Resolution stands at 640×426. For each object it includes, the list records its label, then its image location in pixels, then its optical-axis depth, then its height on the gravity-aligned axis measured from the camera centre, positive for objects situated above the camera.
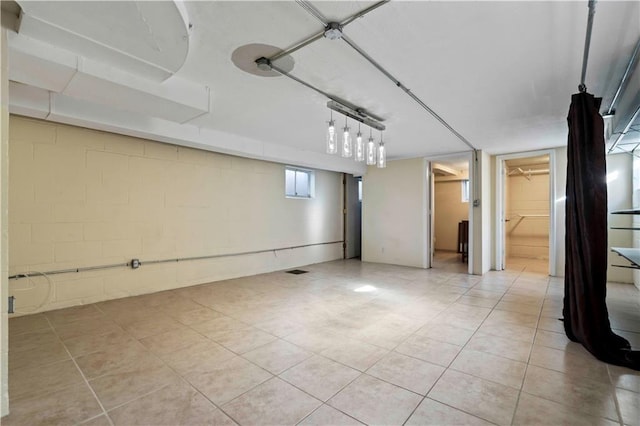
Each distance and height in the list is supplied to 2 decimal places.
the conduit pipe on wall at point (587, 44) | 1.60 +1.14
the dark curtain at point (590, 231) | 2.45 -0.15
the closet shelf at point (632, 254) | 2.69 -0.44
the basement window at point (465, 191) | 8.98 +0.71
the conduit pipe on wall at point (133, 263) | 3.42 -0.72
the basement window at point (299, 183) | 6.53 +0.72
